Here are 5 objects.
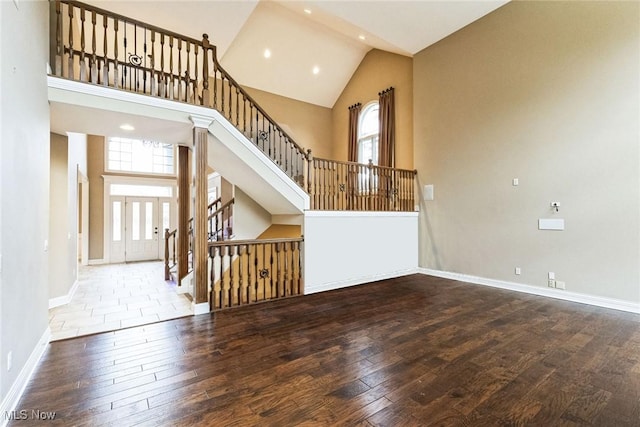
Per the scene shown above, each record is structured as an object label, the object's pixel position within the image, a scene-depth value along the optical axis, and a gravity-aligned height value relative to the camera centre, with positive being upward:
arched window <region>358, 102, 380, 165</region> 8.46 +2.48
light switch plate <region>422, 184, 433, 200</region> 6.61 +0.56
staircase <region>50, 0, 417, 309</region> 3.61 +0.77
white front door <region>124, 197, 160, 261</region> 9.15 -0.32
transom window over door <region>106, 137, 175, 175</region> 9.05 +1.99
